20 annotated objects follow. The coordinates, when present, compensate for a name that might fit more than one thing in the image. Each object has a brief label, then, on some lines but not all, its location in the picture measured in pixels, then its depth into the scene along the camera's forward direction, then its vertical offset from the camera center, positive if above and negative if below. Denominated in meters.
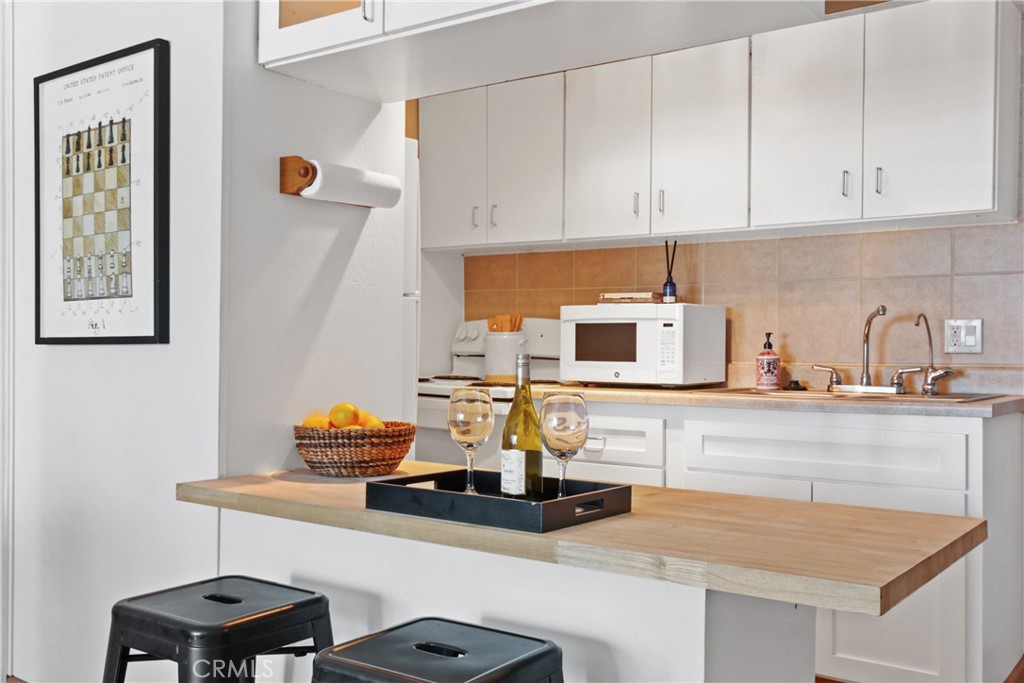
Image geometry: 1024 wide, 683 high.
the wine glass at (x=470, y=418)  1.67 -0.14
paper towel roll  2.16 +0.35
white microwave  3.56 -0.01
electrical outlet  3.30 +0.03
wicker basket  1.99 -0.24
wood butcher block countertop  1.20 -0.29
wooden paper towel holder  2.14 +0.37
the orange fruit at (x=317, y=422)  2.08 -0.18
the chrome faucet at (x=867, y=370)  3.44 -0.10
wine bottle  1.58 -0.18
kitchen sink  2.91 -0.18
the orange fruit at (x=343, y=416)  2.07 -0.17
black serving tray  1.46 -0.27
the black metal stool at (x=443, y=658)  1.33 -0.46
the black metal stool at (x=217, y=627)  1.50 -0.47
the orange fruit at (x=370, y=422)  2.09 -0.18
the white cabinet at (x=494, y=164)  4.02 +0.77
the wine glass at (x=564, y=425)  1.55 -0.14
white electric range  3.85 -0.19
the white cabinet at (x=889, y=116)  2.99 +0.75
